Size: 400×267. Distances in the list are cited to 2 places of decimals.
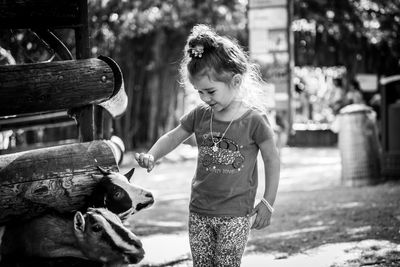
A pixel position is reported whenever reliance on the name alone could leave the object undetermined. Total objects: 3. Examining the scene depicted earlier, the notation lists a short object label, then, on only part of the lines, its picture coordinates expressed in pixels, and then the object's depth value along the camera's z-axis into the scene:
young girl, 3.10
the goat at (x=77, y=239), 2.84
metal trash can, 8.40
